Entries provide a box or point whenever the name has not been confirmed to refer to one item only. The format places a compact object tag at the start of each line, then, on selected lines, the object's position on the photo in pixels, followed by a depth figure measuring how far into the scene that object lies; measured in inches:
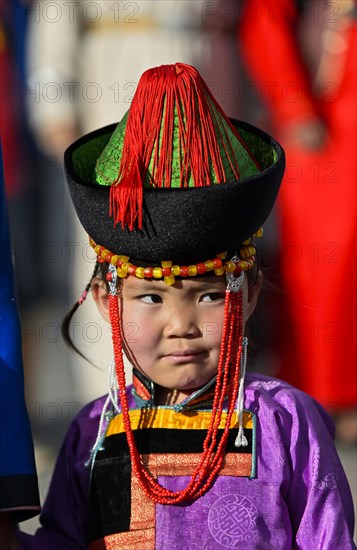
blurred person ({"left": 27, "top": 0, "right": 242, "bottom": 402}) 284.4
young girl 148.3
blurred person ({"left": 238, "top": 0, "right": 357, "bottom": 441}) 271.6
